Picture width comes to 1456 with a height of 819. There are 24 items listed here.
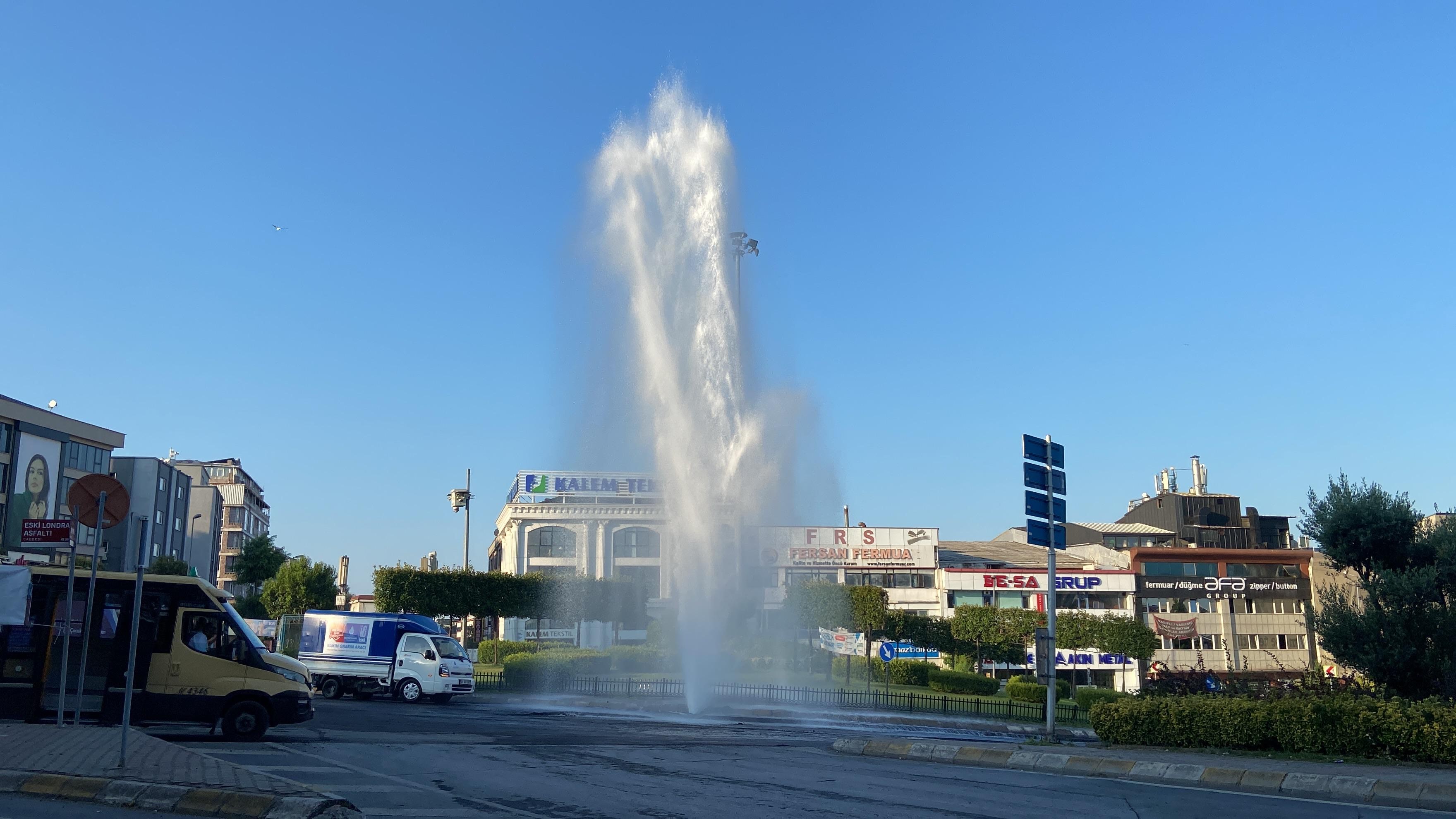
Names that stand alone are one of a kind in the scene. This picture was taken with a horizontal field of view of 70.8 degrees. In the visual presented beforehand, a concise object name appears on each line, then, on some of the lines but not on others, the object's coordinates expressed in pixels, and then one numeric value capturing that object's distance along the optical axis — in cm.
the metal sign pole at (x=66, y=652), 1491
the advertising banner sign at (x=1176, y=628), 7538
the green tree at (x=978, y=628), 6025
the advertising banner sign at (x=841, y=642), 3659
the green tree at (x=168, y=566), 6719
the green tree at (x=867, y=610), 5403
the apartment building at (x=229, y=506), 12288
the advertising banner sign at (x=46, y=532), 1417
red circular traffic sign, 1255
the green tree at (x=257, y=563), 8625
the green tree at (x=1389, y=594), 1675
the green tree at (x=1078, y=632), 6194
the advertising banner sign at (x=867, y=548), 8206
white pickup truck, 3136
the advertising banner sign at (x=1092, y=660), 6400
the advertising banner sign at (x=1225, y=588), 7869
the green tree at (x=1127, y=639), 6144
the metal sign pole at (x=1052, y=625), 1677
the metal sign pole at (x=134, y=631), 1091
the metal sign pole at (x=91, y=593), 1259
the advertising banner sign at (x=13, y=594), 1429
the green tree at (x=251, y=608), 7669
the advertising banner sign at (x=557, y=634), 6900
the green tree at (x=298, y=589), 7956
